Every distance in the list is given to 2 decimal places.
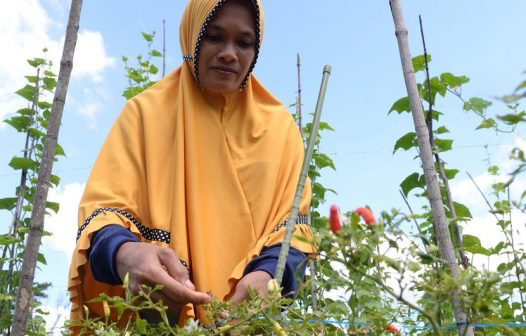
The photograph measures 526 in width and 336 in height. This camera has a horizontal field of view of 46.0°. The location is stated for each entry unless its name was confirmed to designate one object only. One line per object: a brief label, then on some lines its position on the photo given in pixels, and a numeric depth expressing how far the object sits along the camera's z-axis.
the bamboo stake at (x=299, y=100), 3.18
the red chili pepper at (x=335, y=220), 0.54
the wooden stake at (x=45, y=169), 2.18
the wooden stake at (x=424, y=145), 1.24
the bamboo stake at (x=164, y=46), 3.80
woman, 1.38
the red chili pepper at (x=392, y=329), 0.62
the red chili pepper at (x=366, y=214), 0.55
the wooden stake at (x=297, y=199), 0.70
